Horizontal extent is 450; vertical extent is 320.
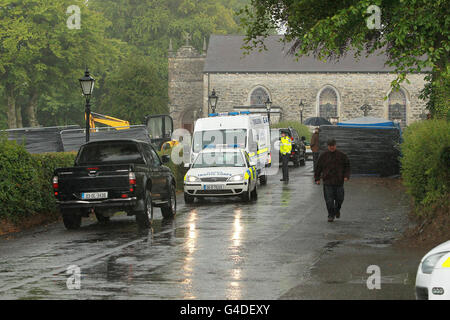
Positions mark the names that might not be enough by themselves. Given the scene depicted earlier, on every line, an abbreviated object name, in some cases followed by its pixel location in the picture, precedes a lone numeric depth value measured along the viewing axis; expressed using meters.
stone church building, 81.31
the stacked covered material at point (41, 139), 40.88
